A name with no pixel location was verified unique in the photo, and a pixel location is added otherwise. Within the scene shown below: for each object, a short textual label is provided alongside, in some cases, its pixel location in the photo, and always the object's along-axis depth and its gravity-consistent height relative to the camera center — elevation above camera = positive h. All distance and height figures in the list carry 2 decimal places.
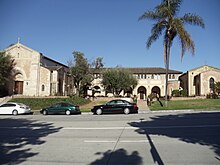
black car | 22.69 -1.03
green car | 24.47 -1.30
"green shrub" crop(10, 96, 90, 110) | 36.41 -0.77
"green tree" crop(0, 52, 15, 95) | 41.98 +4.71
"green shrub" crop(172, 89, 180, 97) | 50.76 +0.78
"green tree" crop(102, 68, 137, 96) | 48.62 +3.21
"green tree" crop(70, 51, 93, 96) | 45.69 +4.62
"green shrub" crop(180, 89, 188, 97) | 48.44 +0.65
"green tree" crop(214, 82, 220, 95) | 41.72 +1.58
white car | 25.33 -1.35
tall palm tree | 24.98 +7.74
